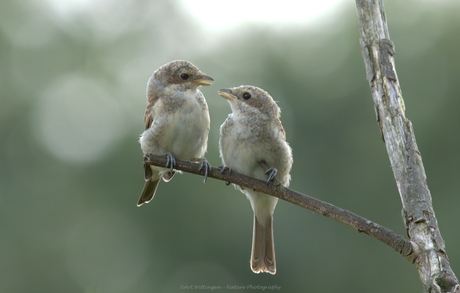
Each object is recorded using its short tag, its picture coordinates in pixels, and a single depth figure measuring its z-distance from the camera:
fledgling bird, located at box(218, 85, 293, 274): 9.89
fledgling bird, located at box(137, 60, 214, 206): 10.62
